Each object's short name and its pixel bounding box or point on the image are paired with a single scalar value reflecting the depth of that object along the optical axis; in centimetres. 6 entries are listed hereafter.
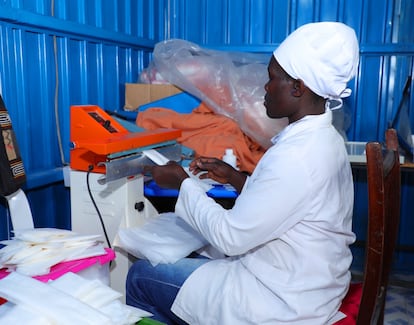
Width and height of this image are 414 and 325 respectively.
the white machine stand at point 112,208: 154
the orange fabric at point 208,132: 197
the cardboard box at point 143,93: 230
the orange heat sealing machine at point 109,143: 140
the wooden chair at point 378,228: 87
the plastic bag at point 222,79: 210
